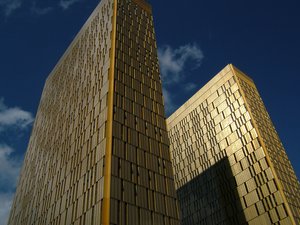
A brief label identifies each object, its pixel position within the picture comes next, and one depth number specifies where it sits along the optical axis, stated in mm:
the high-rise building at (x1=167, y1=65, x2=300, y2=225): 60312
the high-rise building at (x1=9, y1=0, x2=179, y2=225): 38562
